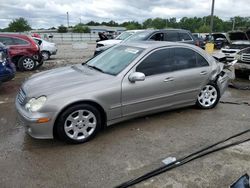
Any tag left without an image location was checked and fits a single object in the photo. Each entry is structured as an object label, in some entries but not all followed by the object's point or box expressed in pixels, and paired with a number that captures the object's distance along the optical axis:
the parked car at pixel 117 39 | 10.04
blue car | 5.19
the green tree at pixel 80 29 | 59.48
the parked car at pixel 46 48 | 11.33
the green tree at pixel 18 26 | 58.14
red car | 8.12
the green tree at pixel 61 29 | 59.72
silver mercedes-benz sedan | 2.90
